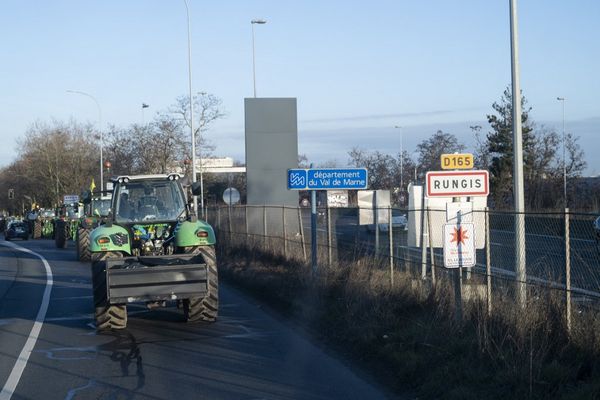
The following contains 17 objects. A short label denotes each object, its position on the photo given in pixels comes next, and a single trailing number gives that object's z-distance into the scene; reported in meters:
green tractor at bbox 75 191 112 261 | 28.02
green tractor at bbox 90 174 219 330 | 11.85
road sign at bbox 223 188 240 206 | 27.63
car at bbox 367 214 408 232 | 21.77
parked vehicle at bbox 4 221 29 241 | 53.47
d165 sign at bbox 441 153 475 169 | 12.82
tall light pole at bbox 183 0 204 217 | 30.34
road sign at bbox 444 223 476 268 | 9.75
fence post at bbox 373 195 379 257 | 14.54
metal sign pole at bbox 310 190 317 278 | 15.45
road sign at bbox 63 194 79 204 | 47.04
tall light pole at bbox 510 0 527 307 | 11.09
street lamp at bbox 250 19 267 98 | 30.70
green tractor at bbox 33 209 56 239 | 55.53
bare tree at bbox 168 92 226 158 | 40.62
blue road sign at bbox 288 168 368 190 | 16.16
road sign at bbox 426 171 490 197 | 11.42
